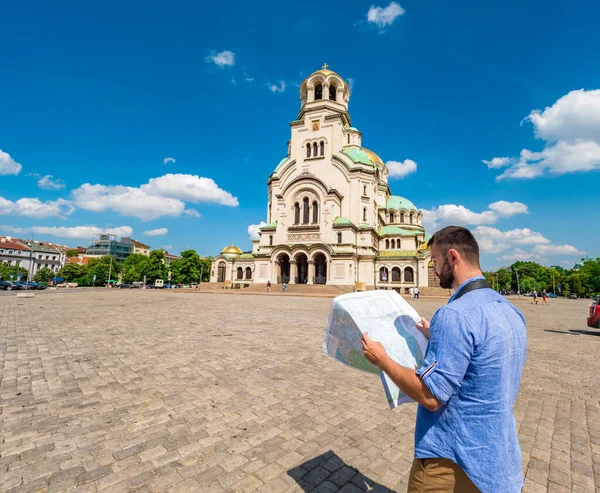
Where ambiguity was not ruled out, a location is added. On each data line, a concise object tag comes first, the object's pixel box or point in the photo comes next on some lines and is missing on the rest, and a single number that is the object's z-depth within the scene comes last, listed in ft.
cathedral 135.44
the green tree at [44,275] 271.69
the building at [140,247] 419.95
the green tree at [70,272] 268.00
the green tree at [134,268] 256.52
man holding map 5.08
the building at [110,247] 389.39
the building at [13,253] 284.20
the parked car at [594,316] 39.68
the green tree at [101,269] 267.39
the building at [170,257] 465.14
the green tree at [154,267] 249.55
